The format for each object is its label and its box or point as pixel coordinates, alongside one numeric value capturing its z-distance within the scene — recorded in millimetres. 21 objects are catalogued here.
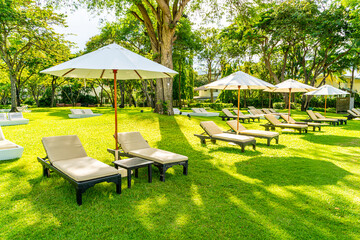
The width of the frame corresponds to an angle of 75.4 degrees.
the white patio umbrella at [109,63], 4348
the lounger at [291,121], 13031
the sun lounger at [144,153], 5191
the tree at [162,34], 13570
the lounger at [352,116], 19653
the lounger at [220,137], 8016
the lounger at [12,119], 13281
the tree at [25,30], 17109
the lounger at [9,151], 6289
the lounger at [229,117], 16825
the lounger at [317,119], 15289
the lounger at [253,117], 17320
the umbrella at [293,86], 12227
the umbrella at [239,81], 8445
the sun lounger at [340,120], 15828
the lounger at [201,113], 19734
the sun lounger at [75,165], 3988
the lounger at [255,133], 9031
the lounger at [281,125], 11977
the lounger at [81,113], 18203
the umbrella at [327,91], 15859
